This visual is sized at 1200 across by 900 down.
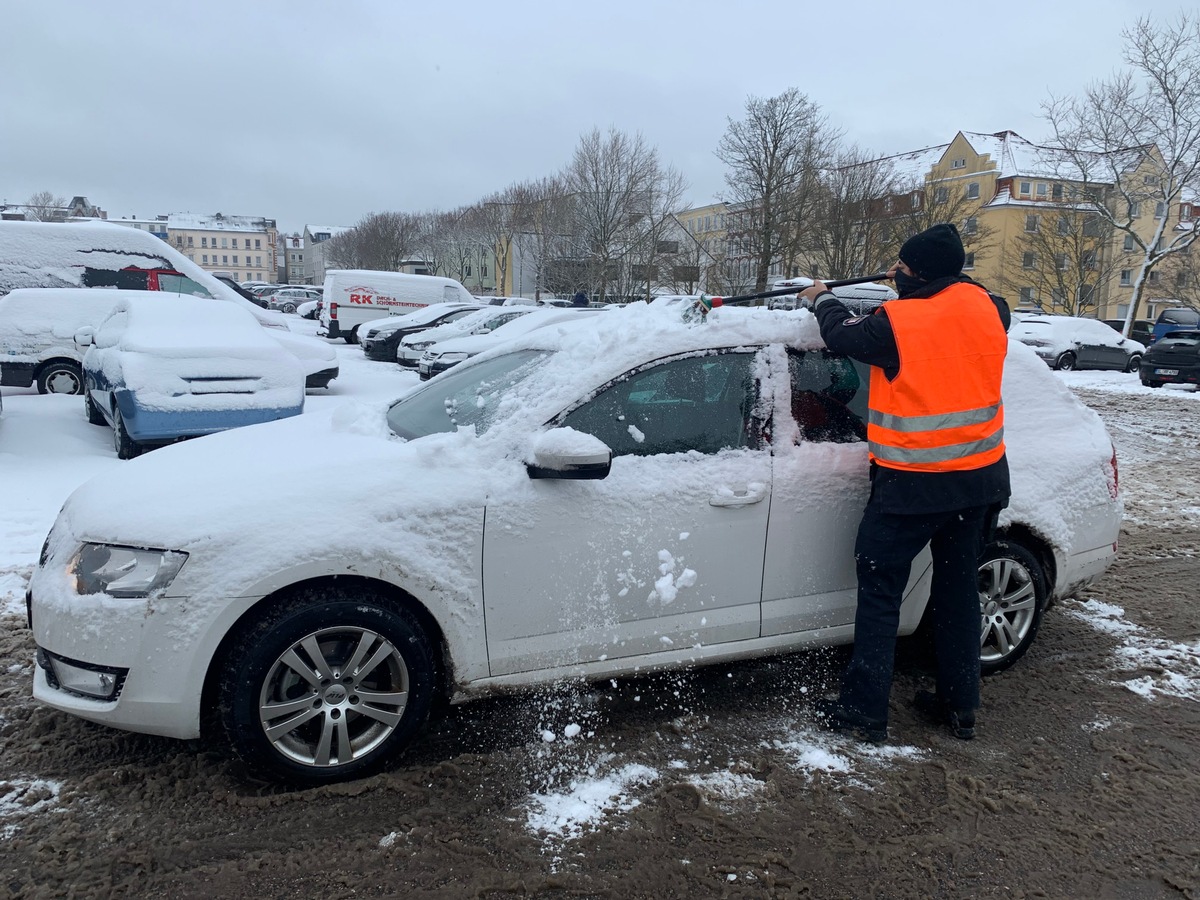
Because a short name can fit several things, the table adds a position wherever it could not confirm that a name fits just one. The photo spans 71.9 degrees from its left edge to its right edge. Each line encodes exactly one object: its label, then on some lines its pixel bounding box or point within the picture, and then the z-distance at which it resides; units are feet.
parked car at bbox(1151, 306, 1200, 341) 74.54
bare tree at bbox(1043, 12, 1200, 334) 94.89
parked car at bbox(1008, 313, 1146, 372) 76.95
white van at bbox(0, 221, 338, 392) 46.32
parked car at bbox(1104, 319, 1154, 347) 107.65
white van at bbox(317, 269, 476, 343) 81.66
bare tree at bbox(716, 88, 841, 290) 110.22
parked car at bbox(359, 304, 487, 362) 66.13
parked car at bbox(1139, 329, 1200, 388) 61.05
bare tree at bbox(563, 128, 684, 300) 123.95
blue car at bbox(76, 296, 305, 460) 24.35
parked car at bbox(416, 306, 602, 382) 48.60
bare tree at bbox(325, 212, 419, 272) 219.41
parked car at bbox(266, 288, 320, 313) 169.27
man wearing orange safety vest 10.20
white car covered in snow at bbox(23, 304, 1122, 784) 8.87
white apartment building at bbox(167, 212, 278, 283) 446.60
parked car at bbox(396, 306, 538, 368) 59.82
